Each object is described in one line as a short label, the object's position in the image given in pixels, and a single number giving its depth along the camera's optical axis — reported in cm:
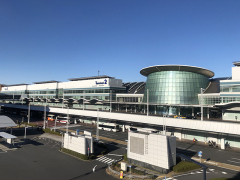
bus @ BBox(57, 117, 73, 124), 7486
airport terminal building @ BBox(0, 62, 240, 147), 4122
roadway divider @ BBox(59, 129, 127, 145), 4297
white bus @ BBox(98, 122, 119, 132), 5655
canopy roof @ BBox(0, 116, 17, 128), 4644
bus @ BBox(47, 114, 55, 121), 8408
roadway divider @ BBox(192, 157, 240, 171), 2698
